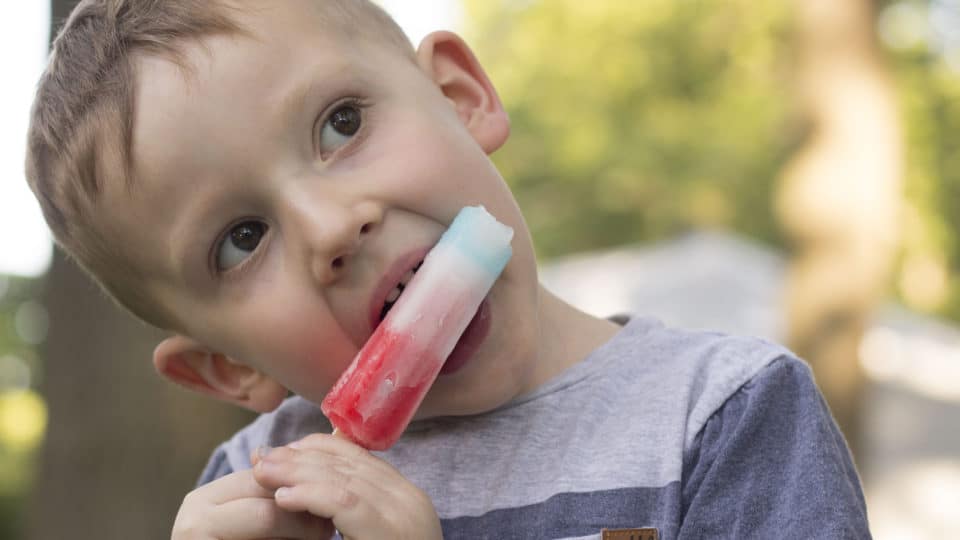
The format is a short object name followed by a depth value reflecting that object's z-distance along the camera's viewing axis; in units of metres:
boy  1.79
